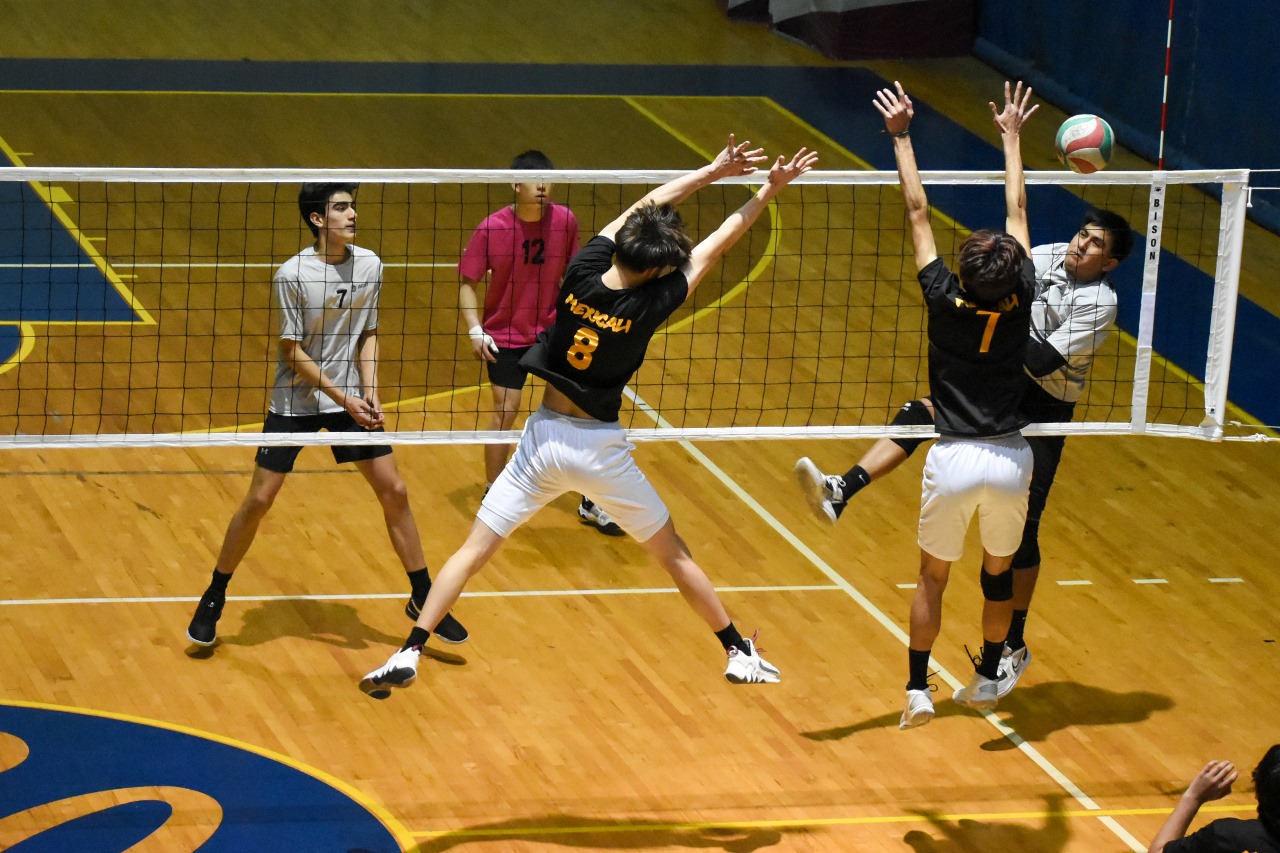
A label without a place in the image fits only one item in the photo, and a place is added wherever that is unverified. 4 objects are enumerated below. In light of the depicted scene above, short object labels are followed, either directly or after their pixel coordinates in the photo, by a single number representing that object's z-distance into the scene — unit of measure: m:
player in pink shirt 19.50
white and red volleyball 16.45
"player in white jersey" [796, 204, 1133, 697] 16.02
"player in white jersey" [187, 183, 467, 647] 16.59
